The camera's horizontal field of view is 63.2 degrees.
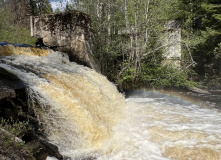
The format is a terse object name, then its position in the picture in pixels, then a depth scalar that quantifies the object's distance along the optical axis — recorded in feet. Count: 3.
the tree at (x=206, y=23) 41.24
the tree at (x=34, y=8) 82.23
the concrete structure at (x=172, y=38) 29.06
